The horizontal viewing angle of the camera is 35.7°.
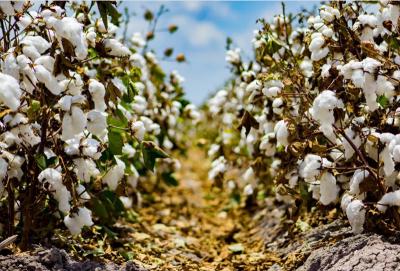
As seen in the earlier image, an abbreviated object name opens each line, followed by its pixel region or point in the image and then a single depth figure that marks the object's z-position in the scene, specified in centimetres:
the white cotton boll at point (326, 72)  225
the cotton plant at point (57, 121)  199
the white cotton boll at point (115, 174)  261
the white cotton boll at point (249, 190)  378
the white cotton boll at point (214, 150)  420
